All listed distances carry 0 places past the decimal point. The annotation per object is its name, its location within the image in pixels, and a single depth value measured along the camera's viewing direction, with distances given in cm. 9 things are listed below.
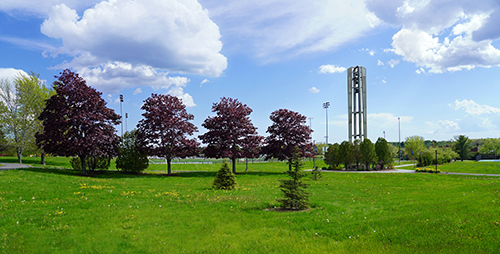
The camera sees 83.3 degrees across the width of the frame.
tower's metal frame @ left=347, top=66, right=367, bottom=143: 6775
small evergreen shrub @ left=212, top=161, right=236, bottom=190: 2023
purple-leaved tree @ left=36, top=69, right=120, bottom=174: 3073
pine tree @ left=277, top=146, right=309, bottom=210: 1304
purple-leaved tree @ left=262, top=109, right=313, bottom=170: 4209
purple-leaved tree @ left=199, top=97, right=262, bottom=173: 3812
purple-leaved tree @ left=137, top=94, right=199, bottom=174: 3644
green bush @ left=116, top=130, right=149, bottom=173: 3703
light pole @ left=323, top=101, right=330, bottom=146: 7419
